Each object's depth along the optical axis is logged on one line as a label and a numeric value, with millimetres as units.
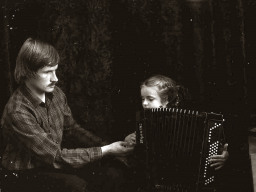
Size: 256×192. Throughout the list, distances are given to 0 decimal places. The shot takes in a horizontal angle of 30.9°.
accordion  3121
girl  3588
